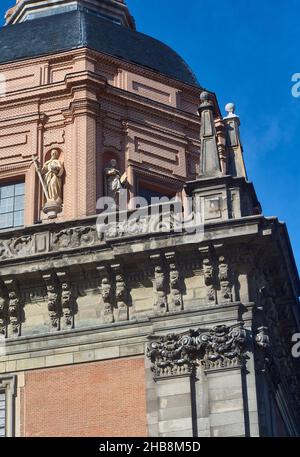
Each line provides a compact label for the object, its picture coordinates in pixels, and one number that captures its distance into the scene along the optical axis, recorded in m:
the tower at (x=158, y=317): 25.89
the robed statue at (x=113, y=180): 33.28
